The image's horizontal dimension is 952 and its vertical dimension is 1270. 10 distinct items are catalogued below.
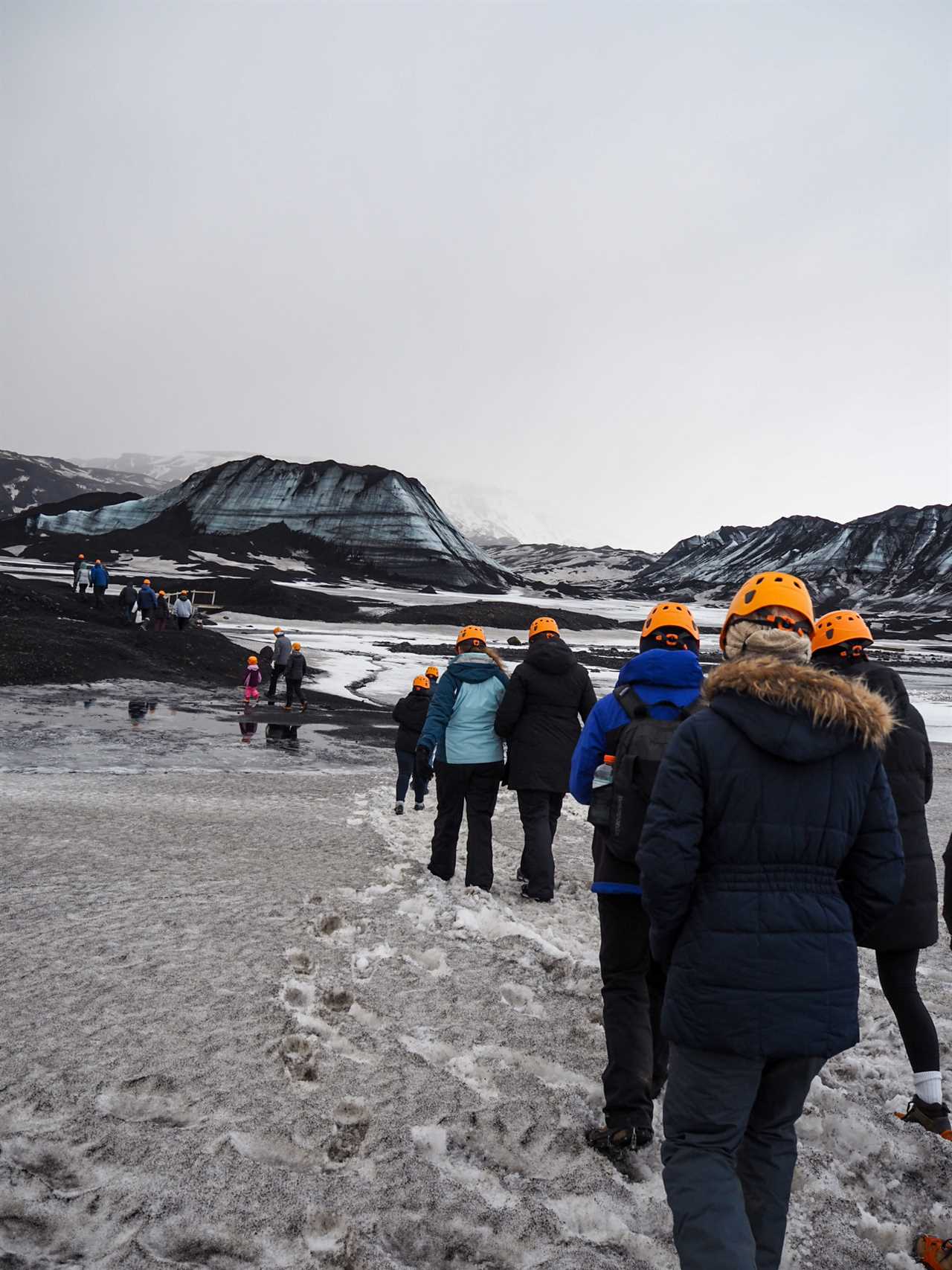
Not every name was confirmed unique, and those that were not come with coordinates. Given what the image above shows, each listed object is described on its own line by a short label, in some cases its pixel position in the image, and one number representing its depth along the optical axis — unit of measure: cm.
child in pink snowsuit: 1841
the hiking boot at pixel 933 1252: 252
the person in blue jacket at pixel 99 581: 2875
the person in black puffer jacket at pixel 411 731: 938
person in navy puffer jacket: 213
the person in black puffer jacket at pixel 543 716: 561
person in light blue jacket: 591
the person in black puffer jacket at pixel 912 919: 321
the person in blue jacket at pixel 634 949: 304
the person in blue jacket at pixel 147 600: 2795
